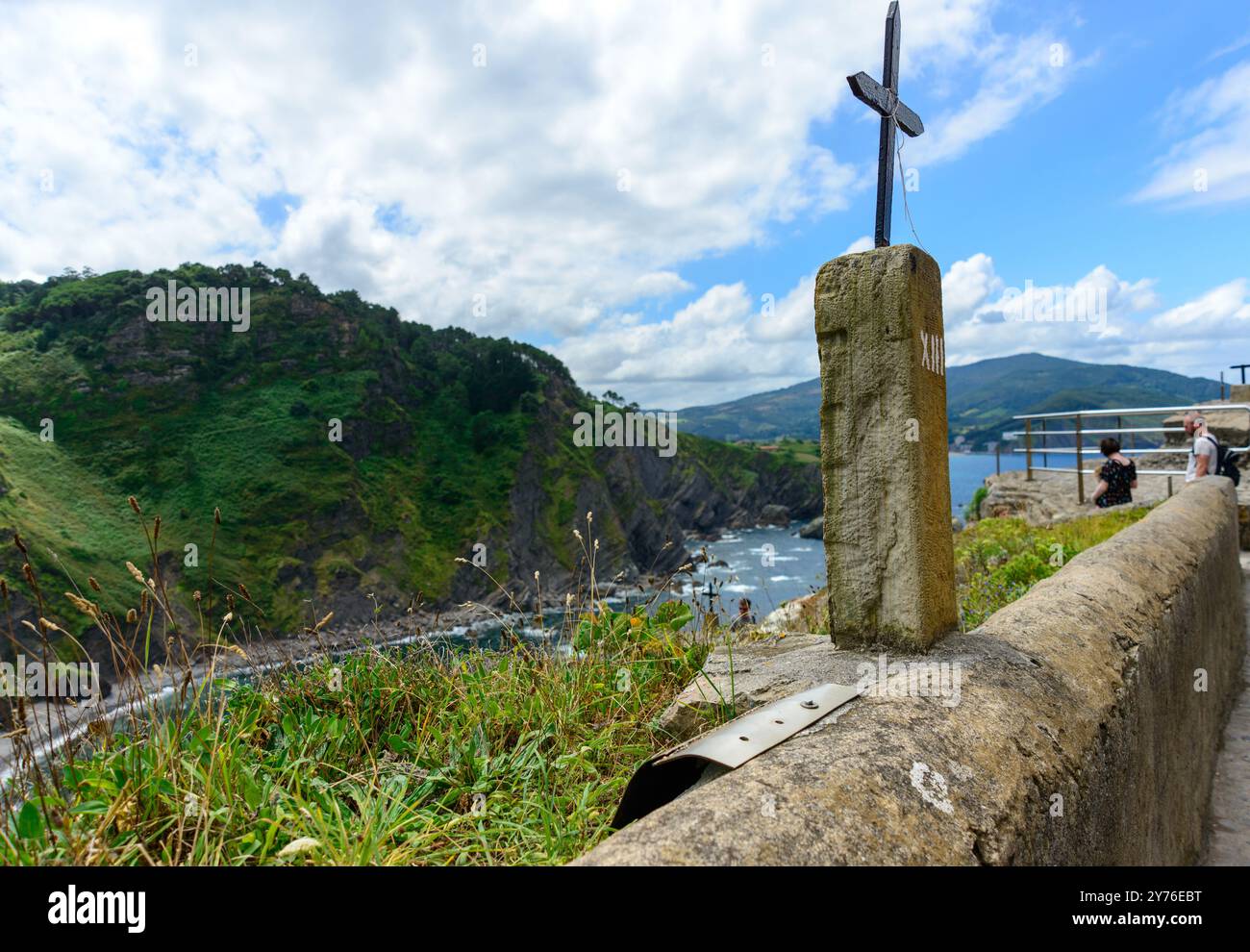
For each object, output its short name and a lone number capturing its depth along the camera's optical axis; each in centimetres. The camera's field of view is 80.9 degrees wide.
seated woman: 959
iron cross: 302
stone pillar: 262
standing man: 855
